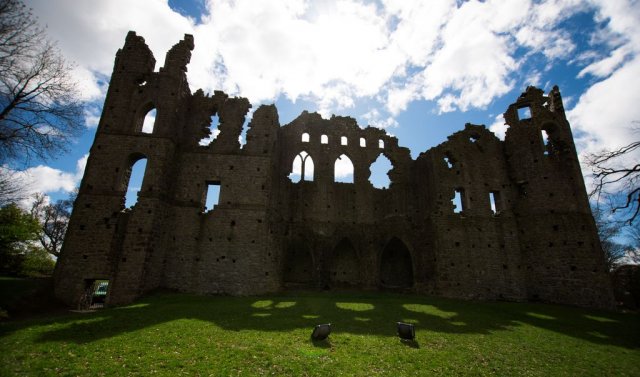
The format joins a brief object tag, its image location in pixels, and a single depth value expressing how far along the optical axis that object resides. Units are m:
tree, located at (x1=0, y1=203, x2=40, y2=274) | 21.06
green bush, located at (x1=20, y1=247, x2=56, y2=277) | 21.56
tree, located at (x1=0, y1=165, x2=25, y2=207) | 13.71
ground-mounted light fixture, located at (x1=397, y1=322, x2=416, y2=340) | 10.45
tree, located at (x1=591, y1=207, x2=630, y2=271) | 34.51
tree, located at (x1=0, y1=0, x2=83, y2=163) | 12.13
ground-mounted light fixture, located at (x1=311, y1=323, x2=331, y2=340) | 10.05
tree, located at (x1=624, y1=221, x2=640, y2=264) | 34.09
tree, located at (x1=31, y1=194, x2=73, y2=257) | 38.56
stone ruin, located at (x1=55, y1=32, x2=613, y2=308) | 18.39
